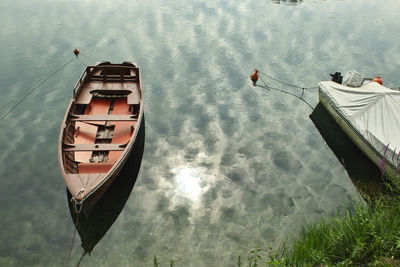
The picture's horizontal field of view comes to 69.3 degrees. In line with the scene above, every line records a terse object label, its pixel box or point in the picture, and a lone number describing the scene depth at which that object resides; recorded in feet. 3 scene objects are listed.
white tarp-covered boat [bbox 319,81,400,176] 48.21
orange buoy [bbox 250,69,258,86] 75.25
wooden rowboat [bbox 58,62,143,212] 37.65
